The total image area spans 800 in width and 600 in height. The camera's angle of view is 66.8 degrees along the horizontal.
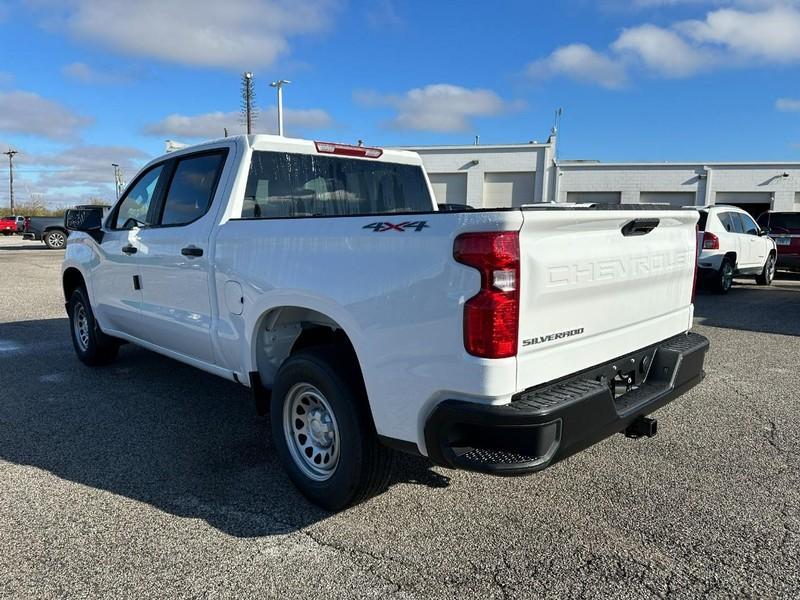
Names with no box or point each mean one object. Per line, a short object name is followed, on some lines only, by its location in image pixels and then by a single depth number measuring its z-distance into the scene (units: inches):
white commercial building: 1221.1
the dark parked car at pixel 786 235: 581.6
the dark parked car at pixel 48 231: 1051.3
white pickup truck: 96.0
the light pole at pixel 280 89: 1201.3
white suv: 464.8
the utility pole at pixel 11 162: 2864.2
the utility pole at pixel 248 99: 1565.8
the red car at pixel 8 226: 1706.4
